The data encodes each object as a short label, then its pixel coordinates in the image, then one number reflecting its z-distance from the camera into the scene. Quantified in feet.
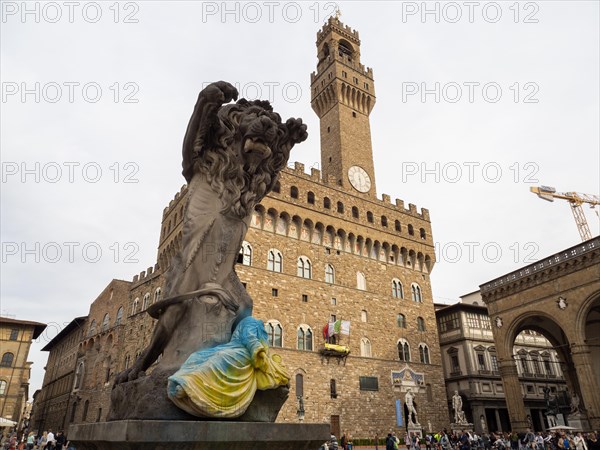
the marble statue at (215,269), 10.38
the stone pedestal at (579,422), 72.38
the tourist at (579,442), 53.57
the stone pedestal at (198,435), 8.59
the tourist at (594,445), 44.38
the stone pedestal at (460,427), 83.61
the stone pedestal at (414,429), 85.69
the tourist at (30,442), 64.29
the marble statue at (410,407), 89.32
